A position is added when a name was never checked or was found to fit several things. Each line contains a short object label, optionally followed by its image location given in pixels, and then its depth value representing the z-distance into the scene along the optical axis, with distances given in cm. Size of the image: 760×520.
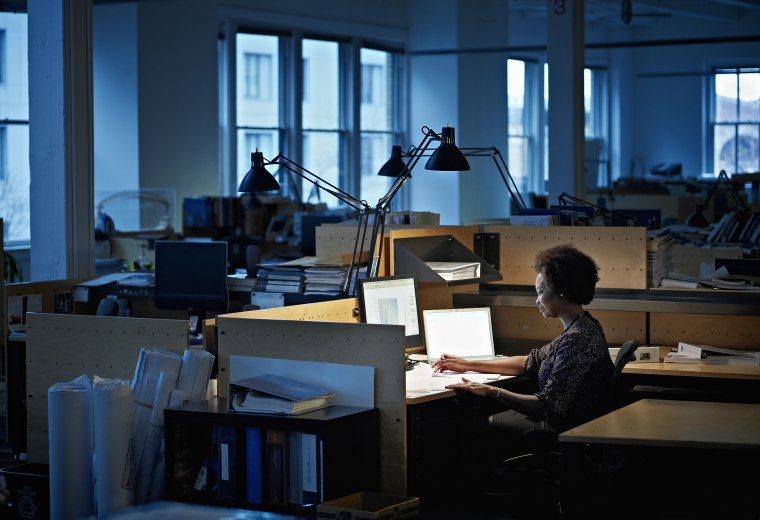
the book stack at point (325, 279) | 498
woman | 401
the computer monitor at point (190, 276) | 550
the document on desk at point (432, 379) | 405
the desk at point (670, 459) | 339
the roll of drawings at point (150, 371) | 385
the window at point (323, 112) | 1319
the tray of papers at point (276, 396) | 353
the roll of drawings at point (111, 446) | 367
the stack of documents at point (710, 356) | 470
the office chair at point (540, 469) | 405
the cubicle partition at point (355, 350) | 362
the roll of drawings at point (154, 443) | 380
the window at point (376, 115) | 1406
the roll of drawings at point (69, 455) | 376
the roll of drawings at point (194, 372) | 385
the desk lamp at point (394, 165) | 667
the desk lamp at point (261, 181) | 510
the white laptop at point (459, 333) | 480
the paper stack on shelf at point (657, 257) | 507
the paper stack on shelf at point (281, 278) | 511
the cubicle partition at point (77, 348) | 404
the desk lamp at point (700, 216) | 976
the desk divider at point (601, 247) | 504
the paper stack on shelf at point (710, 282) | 512
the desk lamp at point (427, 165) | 471
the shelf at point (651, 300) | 471
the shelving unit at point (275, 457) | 348
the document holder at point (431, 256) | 478
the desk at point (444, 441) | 382
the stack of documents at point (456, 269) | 479
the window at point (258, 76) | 1234
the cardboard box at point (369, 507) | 322
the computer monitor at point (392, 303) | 450
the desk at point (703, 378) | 449
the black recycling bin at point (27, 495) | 401
